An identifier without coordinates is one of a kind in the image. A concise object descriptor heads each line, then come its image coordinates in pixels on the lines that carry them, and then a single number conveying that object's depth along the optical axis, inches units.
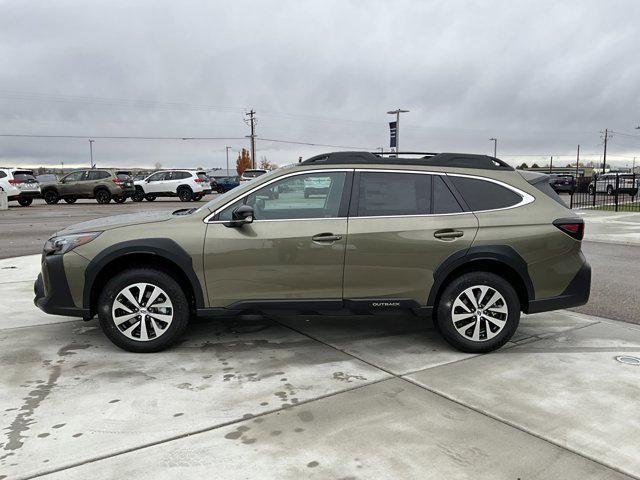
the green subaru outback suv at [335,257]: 172.7
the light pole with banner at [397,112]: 1196.8
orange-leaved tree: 4089.6
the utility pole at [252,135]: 2454.1
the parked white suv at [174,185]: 1106.7
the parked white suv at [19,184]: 914.1
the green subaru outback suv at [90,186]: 1042.7
